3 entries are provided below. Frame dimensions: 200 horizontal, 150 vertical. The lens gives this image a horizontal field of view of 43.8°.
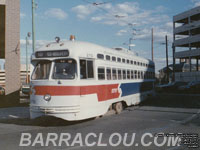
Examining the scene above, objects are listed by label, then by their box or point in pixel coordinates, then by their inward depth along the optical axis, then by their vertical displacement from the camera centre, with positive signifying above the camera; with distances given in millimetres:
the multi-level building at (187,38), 49500 +8038
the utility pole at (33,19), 15382 +3547
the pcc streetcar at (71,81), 9219 -181
